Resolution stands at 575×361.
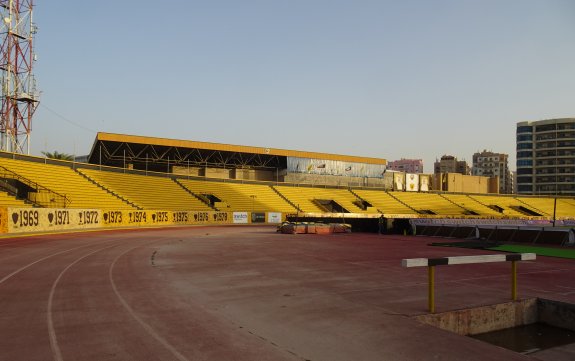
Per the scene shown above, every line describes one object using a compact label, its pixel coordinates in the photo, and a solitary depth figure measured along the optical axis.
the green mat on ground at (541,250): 20.00
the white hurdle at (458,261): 7.93
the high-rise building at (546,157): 132.62
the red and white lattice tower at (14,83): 50.31
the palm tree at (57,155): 64.26
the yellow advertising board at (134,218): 40.88
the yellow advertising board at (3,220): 29.08
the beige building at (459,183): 98.21
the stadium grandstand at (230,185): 40.56
